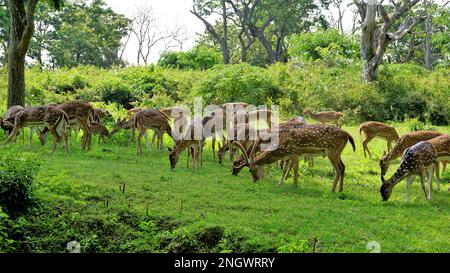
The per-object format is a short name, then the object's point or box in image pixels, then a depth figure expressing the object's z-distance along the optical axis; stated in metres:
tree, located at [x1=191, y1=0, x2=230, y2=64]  50.38
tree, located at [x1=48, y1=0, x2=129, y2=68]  52.81
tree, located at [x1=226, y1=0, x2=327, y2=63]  51.19
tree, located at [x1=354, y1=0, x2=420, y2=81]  28.52
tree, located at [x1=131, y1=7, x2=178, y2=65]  61.44
